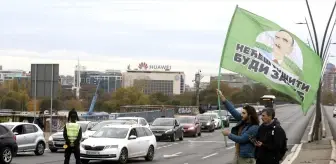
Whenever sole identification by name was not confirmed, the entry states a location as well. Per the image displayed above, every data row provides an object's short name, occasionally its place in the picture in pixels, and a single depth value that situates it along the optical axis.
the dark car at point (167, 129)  36.50
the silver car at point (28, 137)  23.98
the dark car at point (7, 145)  20.23
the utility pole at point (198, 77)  91.95
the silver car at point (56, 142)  26.87
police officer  17.81
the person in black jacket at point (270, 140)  9.16
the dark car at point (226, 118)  54.66
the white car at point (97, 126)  27.88
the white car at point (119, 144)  20.97
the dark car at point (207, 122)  50.41
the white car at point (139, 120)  34.19
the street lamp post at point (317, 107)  31.99
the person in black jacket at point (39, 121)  37.22
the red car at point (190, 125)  42.38
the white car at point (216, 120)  54.47
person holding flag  9.62
